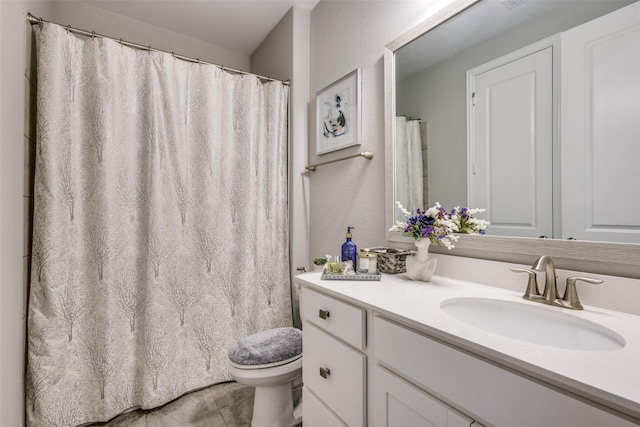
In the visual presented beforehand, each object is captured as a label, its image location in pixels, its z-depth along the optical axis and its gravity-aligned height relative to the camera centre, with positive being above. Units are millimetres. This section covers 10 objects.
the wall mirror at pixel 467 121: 871 +404
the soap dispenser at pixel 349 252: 1506 -191
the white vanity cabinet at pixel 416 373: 510 -361
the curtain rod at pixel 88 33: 1410 +967
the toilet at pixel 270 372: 1362 -745
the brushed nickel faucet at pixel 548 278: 850 -186
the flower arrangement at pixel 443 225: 1117 -37
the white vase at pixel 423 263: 1150 -192
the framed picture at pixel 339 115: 1661 +627
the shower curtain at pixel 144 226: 1436 -60
